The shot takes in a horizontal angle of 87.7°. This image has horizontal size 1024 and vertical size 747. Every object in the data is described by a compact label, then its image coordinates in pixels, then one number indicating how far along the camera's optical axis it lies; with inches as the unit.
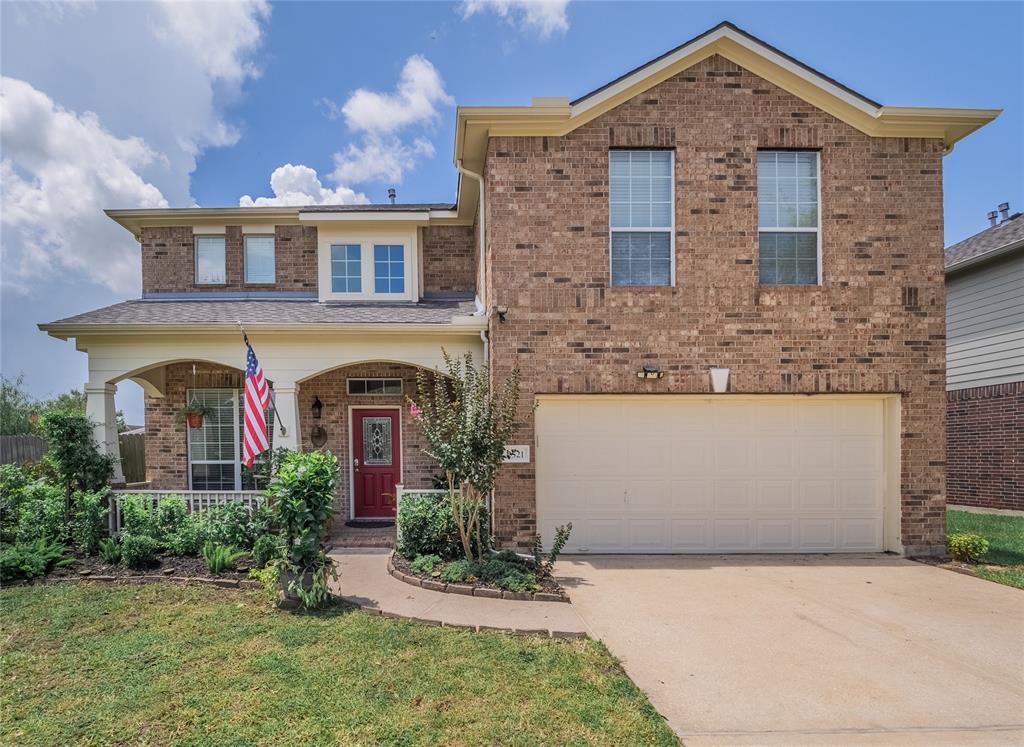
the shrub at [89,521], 280.2
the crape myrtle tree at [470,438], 247.4
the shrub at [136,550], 257.6
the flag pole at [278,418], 314.0
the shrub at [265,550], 249.0
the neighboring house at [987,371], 435.5
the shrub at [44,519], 285.3
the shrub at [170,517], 280.1
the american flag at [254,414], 281.9
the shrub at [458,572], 232.7
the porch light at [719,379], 293.9
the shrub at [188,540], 272.7
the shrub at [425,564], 246.5
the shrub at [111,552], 264.2
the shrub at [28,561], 245.9
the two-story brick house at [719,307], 293.3
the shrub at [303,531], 209.5
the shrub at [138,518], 278.1
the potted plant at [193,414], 394.0
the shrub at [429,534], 269.6
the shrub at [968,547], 288.2
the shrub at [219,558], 250.8
